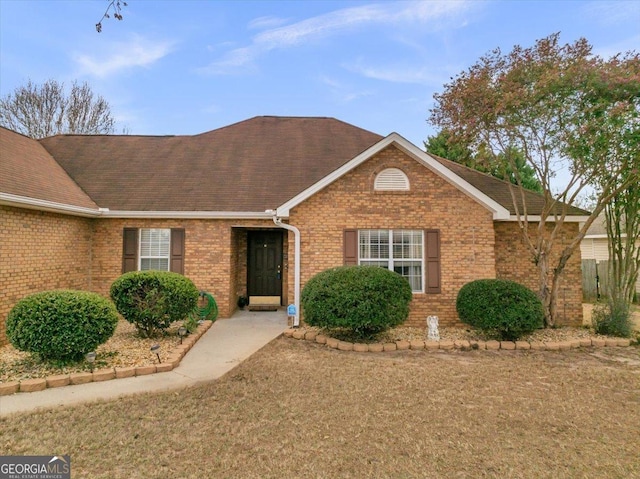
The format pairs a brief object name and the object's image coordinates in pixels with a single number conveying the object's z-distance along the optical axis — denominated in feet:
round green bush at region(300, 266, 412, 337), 22.12
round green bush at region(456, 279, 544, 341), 22.61
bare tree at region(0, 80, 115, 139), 74.18
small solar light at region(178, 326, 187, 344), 22.13
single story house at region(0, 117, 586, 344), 26.76
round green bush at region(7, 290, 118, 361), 17.06
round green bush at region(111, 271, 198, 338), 22.38
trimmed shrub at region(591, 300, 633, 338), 25.35
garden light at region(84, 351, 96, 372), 17.21
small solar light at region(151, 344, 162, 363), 18.10
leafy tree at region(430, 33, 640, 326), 22.72
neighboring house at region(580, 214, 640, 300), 45.76
